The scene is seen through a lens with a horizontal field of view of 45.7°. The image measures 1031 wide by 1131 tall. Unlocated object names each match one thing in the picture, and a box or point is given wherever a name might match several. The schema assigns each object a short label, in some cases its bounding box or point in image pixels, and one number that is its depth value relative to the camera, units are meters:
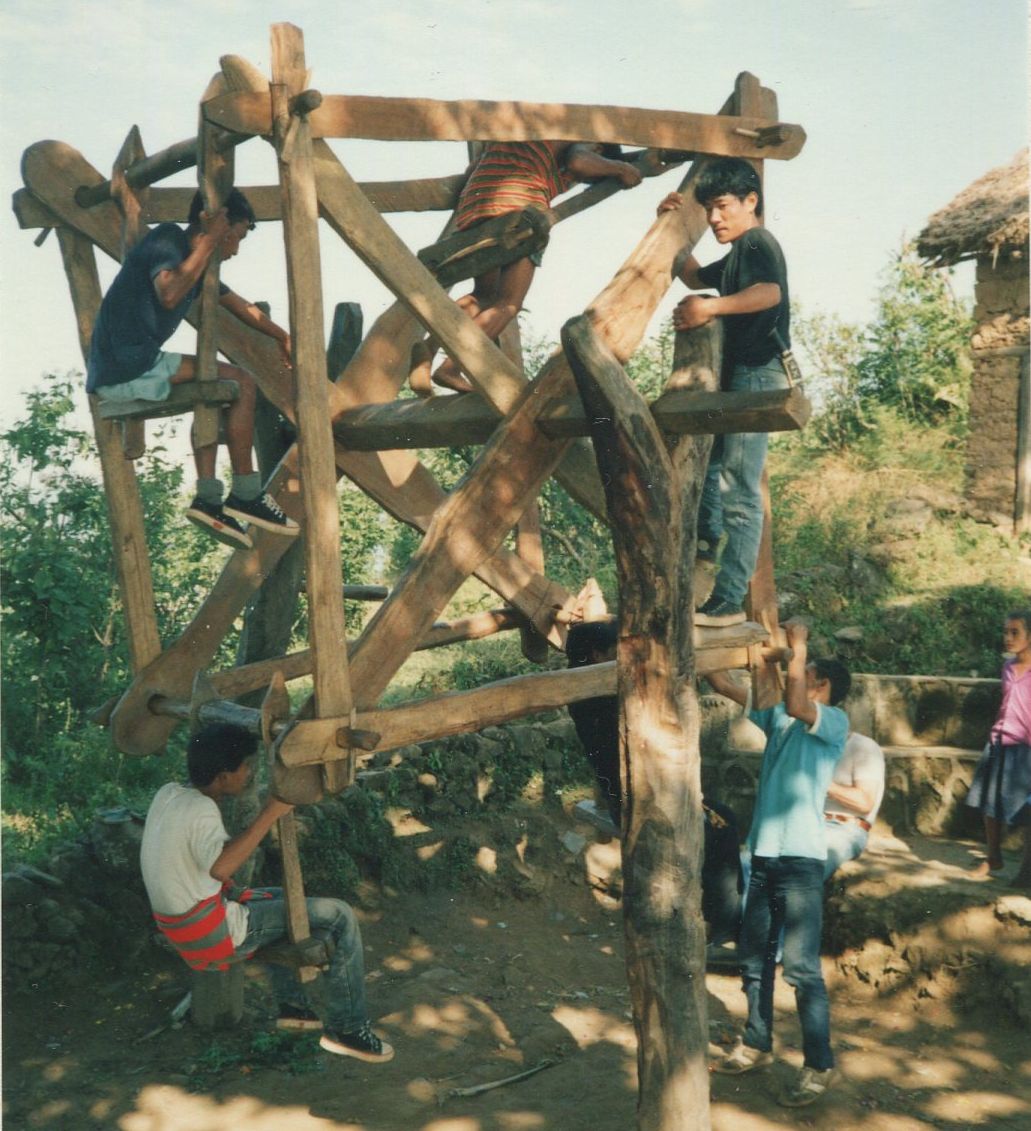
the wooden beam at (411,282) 3.50
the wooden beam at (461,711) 3.41
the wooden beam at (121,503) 4.74
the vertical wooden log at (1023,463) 11.52
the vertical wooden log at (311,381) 3.34
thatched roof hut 11.32
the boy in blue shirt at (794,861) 4.91
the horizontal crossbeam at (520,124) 3.41
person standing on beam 4.18
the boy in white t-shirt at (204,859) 4.33
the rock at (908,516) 11.97
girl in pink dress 6.83
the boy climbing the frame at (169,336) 4.15
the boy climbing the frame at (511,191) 4.60
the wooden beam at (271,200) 4.68
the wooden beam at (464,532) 3.64
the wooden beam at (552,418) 3.50
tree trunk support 3.73
